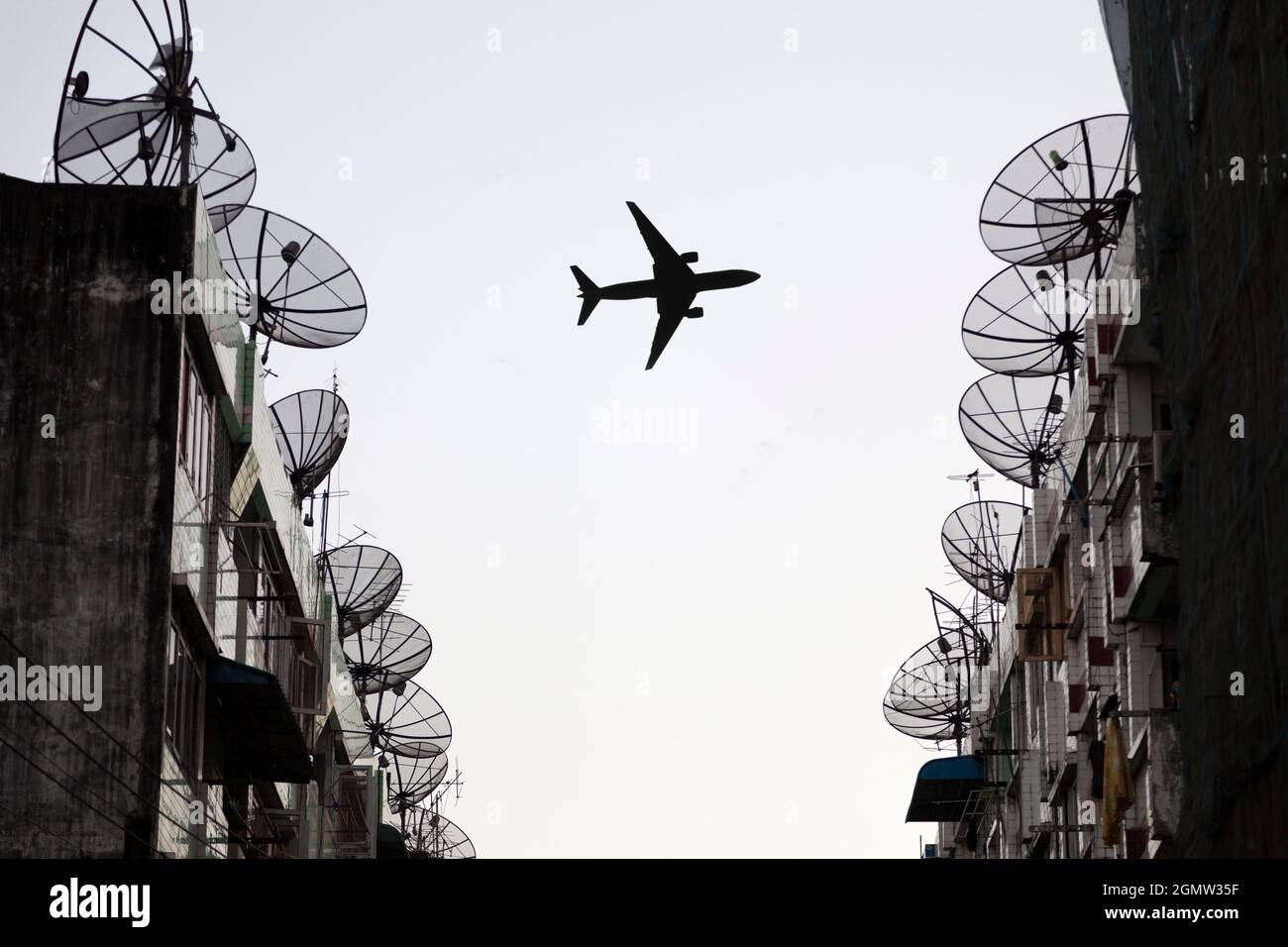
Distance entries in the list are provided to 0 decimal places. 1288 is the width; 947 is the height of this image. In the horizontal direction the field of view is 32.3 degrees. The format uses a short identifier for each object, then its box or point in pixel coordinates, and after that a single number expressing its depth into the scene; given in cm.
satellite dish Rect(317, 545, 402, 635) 5659
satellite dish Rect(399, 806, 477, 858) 7344
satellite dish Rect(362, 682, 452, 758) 6050
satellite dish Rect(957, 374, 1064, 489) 4997
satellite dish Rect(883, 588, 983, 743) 6606
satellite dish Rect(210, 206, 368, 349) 4222
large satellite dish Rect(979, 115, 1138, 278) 4150
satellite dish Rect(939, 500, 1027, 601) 5872
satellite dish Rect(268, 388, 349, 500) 4922
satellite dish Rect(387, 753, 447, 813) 6812
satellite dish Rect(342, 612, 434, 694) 5944
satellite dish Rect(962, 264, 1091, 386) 4553
